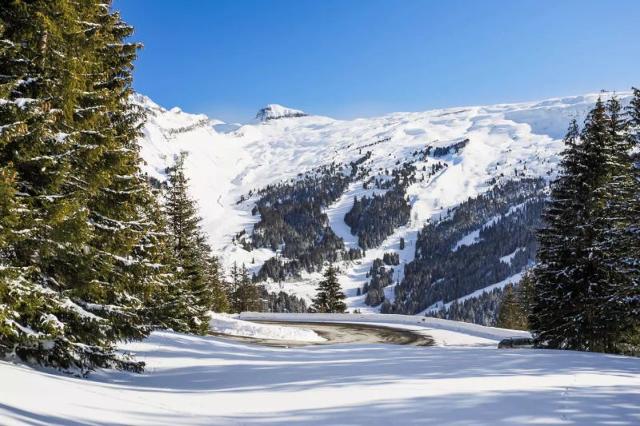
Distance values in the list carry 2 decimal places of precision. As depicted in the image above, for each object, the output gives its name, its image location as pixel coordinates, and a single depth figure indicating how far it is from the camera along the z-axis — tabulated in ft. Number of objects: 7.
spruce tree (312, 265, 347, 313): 166.46
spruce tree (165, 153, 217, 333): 83.41
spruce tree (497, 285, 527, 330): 177.88
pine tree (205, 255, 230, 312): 151.12
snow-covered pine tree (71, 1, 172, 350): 32.73
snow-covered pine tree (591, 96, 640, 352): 62.13
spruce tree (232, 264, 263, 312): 202.49
